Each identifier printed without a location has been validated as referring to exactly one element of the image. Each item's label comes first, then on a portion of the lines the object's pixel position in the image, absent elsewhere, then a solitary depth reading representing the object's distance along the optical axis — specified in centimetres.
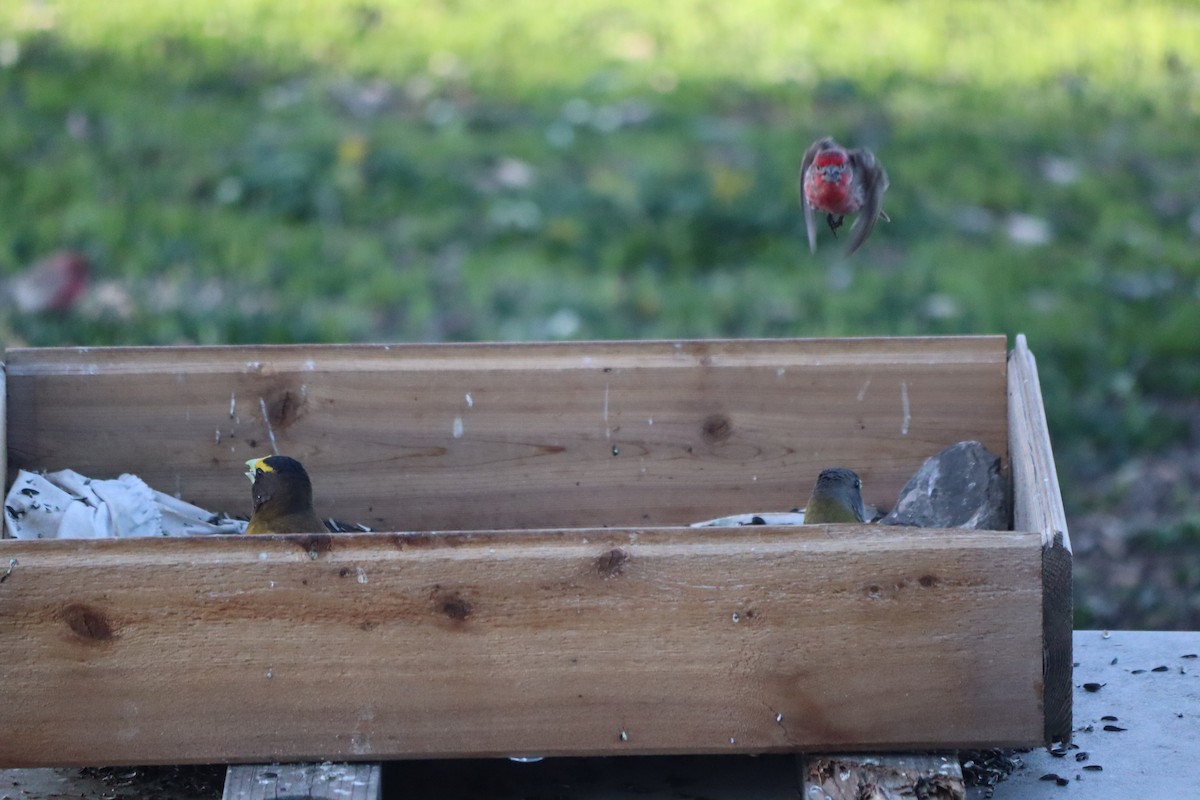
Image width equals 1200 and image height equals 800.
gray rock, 575
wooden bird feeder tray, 441
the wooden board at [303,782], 443
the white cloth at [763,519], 597
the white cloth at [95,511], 564
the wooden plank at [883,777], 443
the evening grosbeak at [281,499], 540
